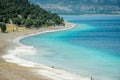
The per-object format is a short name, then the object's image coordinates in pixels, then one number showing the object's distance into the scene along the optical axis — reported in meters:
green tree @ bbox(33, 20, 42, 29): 189.60
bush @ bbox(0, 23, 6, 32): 153.60
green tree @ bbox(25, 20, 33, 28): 183.59
